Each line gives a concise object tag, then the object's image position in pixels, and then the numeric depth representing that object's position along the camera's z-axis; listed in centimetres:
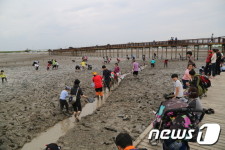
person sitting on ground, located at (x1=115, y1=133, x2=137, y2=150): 222
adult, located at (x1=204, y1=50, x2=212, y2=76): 960
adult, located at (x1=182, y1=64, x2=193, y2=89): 700
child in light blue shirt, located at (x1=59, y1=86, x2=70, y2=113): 743
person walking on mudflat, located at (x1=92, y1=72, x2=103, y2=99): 856
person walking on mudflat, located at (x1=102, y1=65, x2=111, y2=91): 1022
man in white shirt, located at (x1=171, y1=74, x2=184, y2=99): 489
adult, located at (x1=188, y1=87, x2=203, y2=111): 321
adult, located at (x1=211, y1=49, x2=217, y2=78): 897
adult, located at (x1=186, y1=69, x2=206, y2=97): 554
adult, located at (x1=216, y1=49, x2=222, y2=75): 939
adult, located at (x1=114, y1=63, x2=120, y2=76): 1306
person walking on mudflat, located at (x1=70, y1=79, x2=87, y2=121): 648
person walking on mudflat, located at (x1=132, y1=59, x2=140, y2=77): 1296
